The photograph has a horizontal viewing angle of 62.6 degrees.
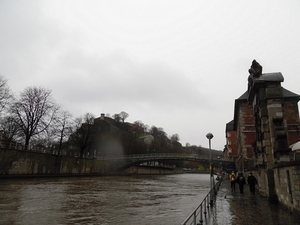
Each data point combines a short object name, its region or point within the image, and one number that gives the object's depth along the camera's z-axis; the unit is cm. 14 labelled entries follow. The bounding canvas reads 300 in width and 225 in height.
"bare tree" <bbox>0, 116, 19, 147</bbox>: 3712
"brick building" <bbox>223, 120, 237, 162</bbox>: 6450
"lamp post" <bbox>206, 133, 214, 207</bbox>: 1563
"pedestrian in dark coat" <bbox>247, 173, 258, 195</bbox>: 1732
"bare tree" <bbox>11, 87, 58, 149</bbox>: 3728
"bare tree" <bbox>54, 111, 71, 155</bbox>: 4632
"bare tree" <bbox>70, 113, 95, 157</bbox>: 5447
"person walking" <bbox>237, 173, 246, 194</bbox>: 1825
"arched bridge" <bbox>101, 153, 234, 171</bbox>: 6141
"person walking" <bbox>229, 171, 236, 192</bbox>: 2066
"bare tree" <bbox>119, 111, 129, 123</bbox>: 10013
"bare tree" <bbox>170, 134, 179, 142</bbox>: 13331
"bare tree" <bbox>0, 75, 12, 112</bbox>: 3328
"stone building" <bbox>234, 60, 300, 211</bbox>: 1019
